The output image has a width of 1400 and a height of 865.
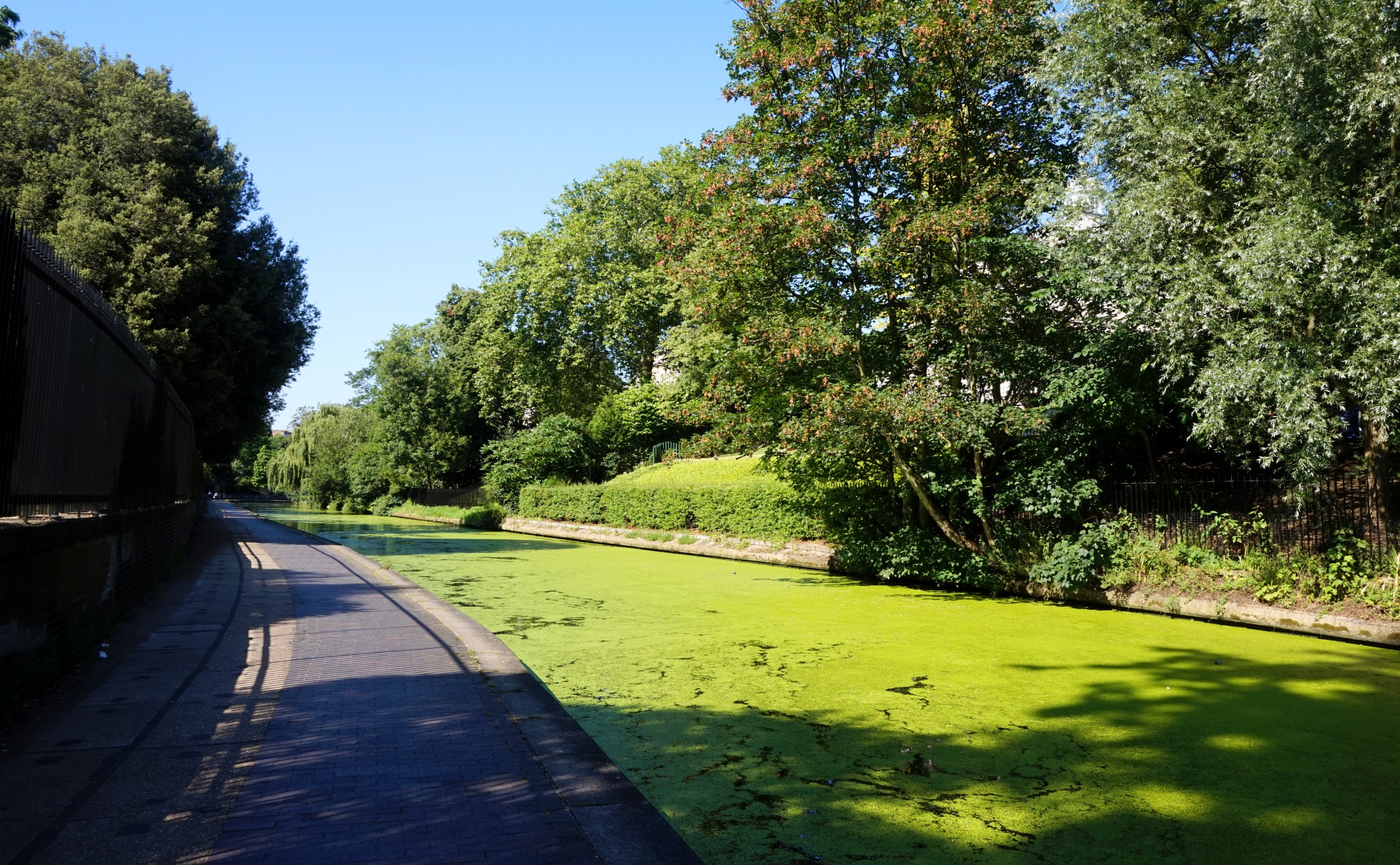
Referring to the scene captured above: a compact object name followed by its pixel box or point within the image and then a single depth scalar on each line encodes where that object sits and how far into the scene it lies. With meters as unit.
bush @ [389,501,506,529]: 36.75
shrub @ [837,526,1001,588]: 13.41
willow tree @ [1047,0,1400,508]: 8.77
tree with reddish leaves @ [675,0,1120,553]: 12.58
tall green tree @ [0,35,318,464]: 18.56
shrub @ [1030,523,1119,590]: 11.92
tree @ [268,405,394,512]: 60.00
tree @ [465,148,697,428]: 37.44
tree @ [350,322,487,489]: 49.91
